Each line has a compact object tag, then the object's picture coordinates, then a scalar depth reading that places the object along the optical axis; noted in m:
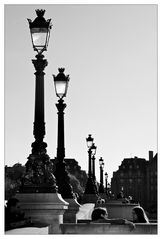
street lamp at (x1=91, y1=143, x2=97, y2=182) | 36.06
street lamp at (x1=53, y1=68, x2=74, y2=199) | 18.50
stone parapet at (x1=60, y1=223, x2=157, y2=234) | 11.22
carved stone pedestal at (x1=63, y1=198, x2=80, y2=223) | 17.10
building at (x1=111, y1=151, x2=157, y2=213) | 191.75
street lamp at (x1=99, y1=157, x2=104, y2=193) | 53.66
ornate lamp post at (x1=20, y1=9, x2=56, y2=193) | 12.85
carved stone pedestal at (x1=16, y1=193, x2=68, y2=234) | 12.34
